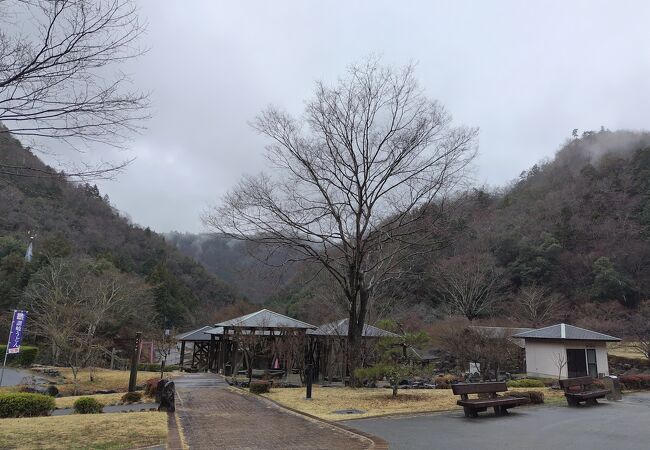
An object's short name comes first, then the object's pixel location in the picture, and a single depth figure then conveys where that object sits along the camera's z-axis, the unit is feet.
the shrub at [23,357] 97.25
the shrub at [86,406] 35.04
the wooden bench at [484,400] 32.40
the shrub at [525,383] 57.41
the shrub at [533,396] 39.70
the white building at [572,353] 81.05
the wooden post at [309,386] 42.40
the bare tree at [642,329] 85.81
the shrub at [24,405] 32.17
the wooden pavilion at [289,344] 64.75
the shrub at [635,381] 57.11
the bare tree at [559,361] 79.86
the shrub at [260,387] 47.85
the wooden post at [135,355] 49.55
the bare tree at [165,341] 110.11
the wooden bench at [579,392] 38.65
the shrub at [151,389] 44.33
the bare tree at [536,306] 128.57
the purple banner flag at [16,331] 50.78
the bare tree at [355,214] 55.67
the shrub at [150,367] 104.78
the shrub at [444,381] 58.08
